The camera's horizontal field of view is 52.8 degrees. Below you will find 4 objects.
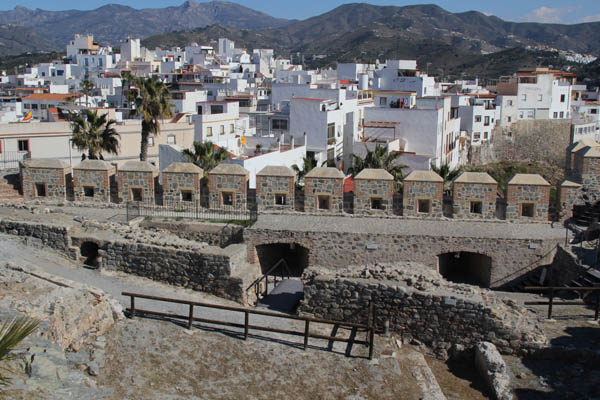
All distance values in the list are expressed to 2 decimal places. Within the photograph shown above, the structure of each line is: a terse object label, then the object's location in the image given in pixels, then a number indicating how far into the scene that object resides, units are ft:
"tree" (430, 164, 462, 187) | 79.92
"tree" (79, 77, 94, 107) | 183.17
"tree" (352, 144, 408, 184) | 85.05
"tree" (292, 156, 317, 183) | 81.35
